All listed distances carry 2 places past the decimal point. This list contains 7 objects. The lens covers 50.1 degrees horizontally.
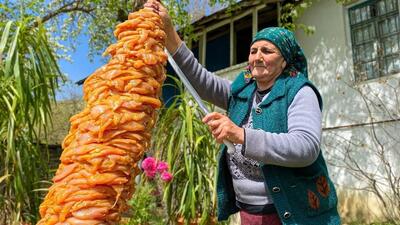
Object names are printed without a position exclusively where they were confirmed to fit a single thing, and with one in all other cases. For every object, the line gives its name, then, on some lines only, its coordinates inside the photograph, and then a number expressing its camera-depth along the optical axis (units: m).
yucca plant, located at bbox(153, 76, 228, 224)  3.27
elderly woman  1.22
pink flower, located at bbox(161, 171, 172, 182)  3.13
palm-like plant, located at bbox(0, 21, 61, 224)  2.28
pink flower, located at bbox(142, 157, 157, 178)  3.14
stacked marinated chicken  0.83
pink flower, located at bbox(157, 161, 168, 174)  3.13
